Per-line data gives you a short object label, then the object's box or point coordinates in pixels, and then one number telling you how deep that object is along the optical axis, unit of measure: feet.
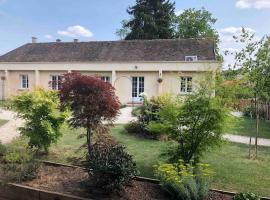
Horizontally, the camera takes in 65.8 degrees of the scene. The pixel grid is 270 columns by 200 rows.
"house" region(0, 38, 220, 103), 57.90
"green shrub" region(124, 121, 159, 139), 25.35
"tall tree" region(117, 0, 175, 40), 89.86
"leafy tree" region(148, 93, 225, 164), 14.15
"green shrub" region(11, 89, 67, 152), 17.34
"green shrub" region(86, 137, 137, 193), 11.63
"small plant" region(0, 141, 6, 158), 16.31
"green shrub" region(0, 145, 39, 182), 13.35
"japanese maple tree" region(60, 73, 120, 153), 14.61
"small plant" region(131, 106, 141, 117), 29.44
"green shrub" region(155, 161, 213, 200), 11.11
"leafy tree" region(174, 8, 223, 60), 102.16
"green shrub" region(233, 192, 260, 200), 10.66
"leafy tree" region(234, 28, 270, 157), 18.74
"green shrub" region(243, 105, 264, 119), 44.51
